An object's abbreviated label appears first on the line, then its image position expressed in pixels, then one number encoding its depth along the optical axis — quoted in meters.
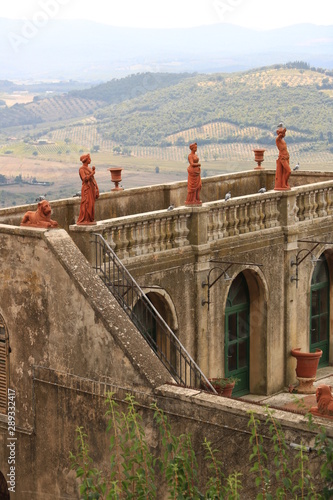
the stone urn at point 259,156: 30.62
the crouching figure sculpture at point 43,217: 19.59
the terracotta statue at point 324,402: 16.41
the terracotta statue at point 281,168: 25.81
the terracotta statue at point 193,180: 23.31
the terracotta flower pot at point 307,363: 25.73
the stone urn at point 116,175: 26.88
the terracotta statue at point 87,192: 20.31
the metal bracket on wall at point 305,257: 26.09
